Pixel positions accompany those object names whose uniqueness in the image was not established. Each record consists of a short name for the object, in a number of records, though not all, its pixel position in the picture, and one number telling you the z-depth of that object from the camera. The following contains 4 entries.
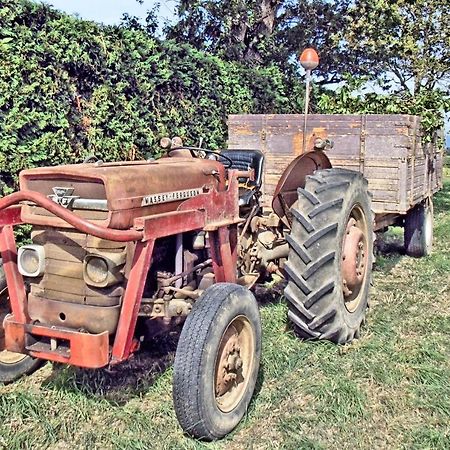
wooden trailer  4.77
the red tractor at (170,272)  2.57
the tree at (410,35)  11.03
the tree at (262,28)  13.01
